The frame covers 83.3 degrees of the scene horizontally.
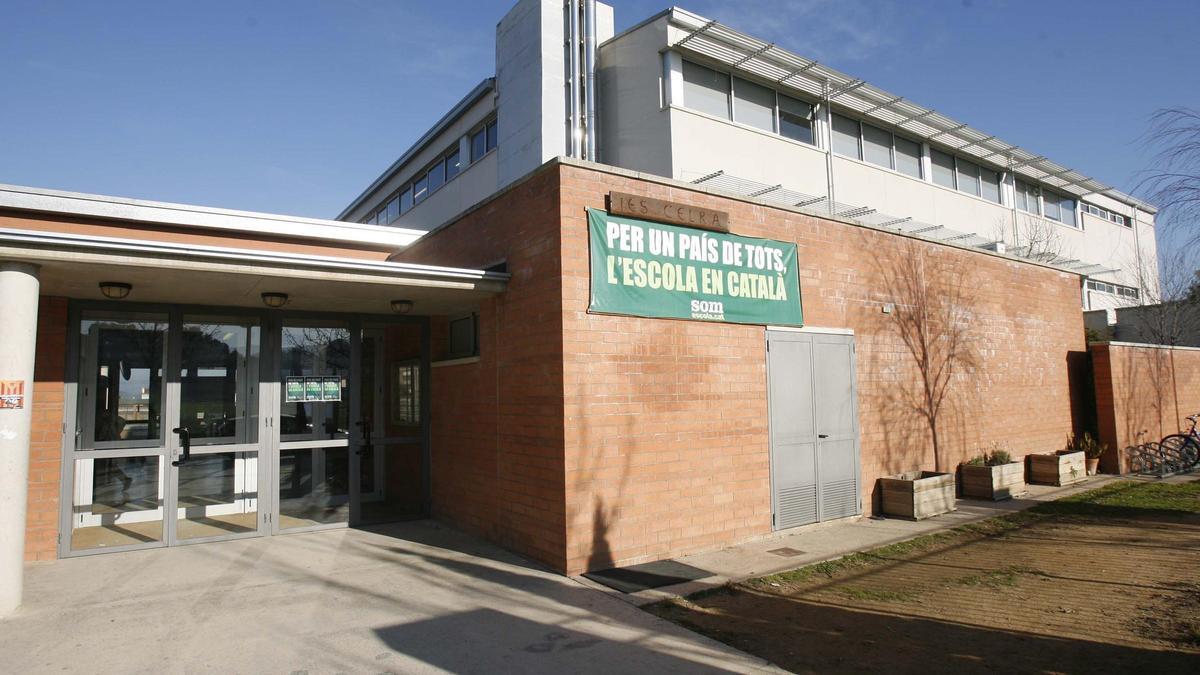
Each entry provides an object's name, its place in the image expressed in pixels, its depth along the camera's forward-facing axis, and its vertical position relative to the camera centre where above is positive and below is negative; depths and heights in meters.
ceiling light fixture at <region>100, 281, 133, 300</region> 6.77 +1.16
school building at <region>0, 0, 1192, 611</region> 6.67 +0.32
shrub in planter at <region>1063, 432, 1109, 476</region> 13.13 -1.30
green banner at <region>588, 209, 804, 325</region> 6.98 +1.31
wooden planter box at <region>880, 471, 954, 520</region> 8.95 -1.48
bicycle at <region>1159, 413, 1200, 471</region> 13.48 -1.38
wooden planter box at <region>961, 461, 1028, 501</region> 10.45 -1.54
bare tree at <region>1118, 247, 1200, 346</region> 24.61 +2.21
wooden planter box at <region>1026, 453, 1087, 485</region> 11.82 -1.54
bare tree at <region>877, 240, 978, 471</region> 10.15 +1.01
